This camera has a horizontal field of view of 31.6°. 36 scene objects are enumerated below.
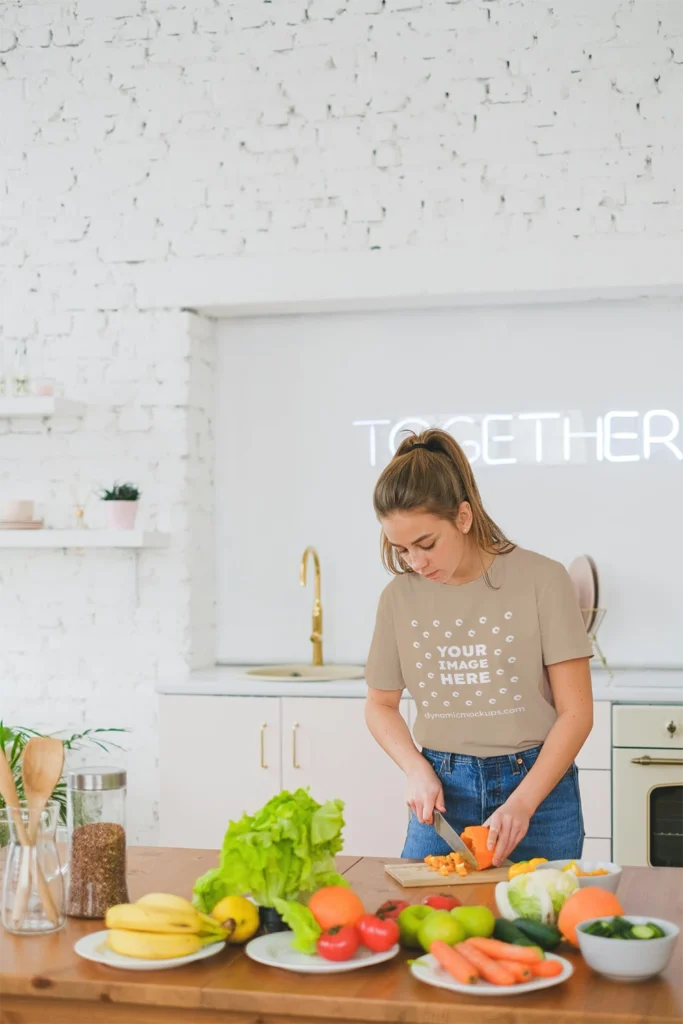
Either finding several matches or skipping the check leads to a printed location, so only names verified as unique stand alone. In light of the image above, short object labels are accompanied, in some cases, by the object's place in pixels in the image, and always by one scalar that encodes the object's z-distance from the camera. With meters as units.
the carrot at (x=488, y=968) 1.56
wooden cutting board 2.07
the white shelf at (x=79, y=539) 4.24
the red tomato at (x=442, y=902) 1.80
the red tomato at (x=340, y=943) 1.66
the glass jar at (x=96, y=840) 1.89
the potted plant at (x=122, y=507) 4.29
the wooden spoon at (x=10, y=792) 1.82
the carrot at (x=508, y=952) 1.59
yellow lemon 1.75
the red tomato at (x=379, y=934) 1.68
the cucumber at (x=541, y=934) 1.70
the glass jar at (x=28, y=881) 1.83
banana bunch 1.69
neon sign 4.36
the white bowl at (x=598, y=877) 1.81
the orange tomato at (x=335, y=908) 1.71
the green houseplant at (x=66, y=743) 4.15
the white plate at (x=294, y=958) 1.65
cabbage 1.76
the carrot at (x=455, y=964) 1.57
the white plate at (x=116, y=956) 1.67
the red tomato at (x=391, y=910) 1.80
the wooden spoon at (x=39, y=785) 1.84
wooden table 1.52
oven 3.71
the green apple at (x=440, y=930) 1.67
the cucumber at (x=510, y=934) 1.67
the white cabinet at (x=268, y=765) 3.94
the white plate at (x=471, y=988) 1.55
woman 2.35
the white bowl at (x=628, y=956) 1.57
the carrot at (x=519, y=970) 1.57
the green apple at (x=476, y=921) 1.68
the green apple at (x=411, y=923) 1.72
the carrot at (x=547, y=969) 1.59
